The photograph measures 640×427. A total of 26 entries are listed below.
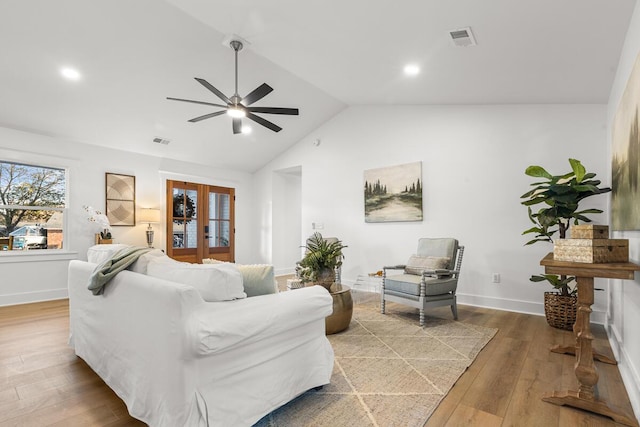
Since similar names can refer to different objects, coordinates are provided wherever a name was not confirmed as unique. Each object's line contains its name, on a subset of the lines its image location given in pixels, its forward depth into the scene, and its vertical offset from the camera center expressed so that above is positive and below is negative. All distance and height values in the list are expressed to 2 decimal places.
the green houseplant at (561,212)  3.02 +0.00
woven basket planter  3.37 -1.01
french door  6.43 -0.19
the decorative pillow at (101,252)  2.47 -0.31
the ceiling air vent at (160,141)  5.55 +1.21
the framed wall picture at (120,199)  5.53 +0.23
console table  1.90 -0.82
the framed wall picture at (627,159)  1.95 +0.36
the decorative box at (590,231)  1.94 -0.11
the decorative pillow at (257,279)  2.04 -0.41
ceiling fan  3.36 +1.13
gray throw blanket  2.14 -0.36
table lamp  5.69 -0.07
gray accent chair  3.61 -0.78
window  4.70 +0.09
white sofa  1.50 -0.73
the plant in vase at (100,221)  5.14 -0.14
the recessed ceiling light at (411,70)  3.62 +1.59
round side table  3.24 -0.98
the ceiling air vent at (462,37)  2.69 +1.46
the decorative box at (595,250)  1.91 -0.22
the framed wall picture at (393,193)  5.02 +0.30
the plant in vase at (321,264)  3.30 -0.52
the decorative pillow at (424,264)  3.93 -0.62
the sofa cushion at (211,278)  1.79 -0.36
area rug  1.88 -1.17
